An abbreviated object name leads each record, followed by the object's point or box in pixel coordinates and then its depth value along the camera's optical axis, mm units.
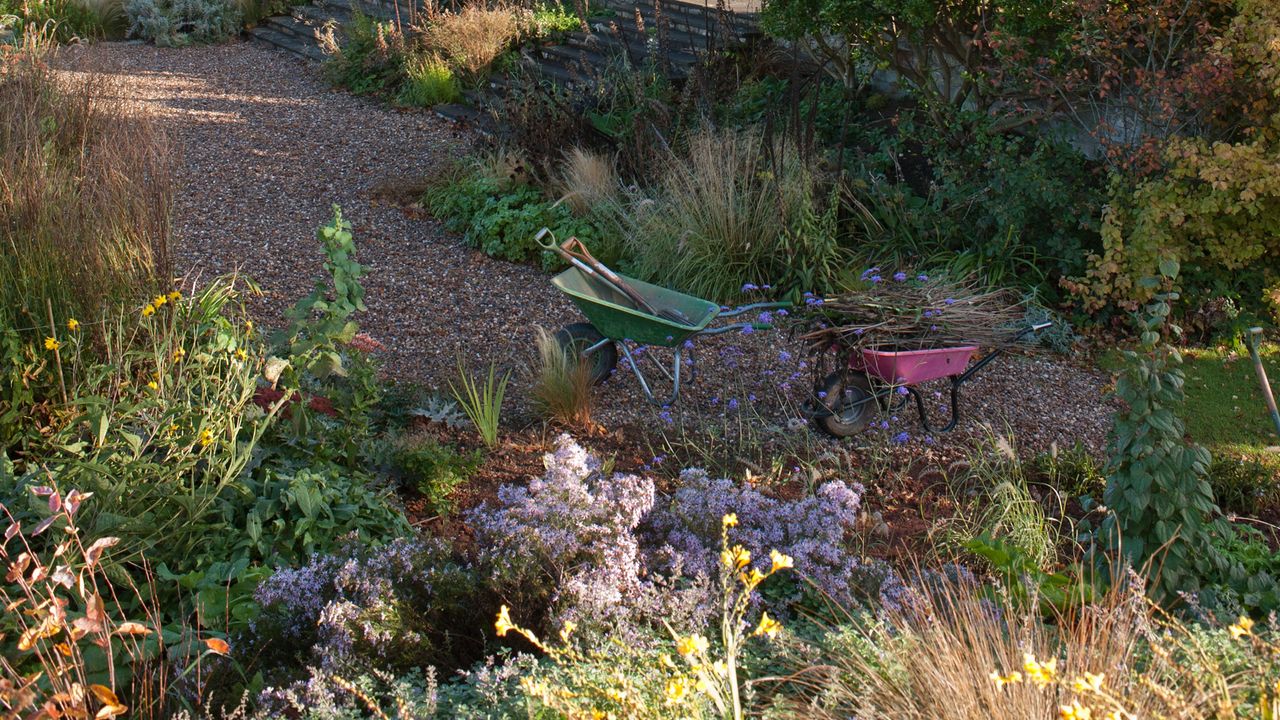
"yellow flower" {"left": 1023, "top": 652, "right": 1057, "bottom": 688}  1654
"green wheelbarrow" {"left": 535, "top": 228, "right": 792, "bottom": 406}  4617
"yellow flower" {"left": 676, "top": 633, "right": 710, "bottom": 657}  1727
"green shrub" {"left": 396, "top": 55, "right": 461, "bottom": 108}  9914
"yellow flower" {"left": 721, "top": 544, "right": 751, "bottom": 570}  1970
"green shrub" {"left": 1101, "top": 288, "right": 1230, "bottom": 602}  3184
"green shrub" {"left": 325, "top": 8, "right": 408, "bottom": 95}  10617
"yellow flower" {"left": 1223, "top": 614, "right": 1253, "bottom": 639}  1960
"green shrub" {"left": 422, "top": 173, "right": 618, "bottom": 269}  6703
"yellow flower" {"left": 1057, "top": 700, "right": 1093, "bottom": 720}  1711
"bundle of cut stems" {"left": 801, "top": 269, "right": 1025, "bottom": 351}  4496
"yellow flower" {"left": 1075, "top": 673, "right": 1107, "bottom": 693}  1691
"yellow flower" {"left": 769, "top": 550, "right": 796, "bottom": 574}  1891
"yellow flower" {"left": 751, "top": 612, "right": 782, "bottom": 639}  1904
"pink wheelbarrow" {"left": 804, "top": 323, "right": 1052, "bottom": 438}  4500
